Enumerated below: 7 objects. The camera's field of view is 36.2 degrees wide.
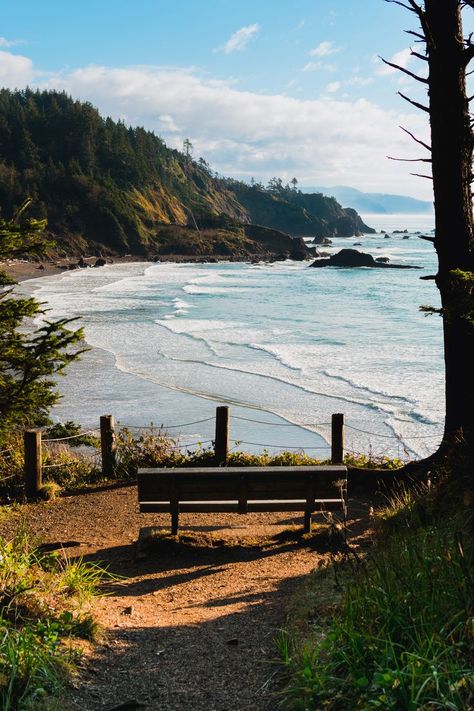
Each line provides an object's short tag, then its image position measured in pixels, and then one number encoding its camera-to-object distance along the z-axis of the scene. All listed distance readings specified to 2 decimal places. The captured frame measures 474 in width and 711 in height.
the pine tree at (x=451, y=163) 8.55
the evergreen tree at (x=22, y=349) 8.60
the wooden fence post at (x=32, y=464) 9.73
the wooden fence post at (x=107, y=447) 10.70
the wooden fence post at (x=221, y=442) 10.51
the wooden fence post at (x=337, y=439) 10.53
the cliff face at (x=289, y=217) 175.25
